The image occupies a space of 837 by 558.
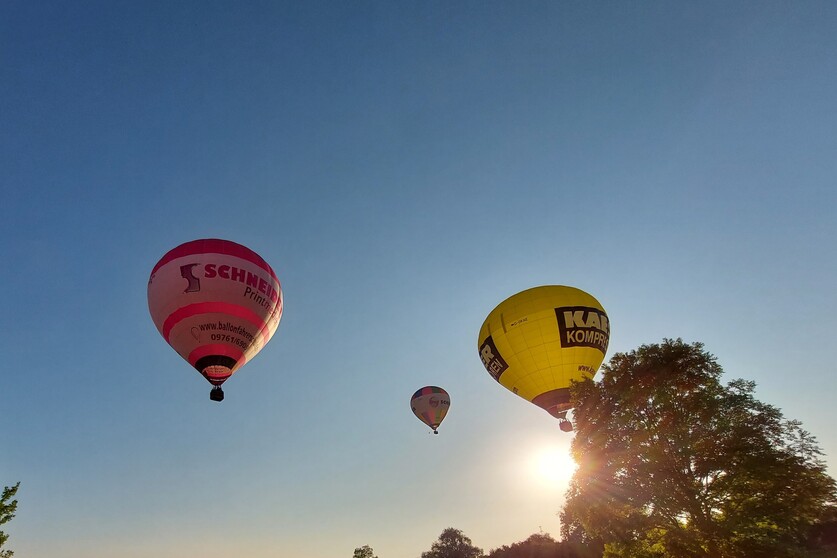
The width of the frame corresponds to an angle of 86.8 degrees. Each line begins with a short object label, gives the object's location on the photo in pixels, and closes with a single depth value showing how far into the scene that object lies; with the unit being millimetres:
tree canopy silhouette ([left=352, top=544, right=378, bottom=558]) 73000
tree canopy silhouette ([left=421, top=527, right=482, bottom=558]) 91688
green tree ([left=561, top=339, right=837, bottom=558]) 17219
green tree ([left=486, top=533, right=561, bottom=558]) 55656
